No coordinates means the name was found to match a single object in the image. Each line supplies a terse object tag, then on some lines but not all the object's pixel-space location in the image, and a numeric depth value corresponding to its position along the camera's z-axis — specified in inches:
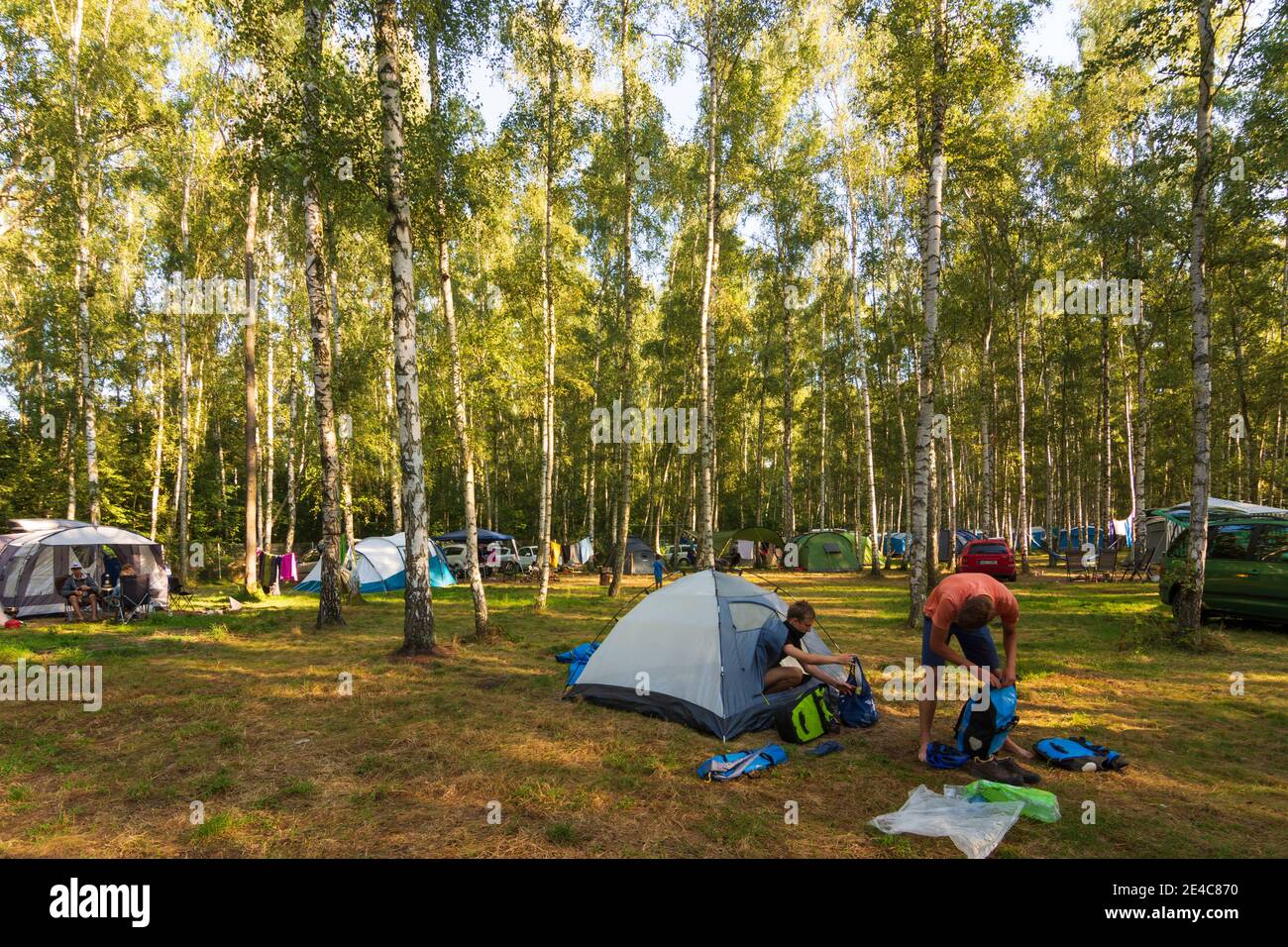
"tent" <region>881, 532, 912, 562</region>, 1429.6
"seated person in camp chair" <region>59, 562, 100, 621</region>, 533.6
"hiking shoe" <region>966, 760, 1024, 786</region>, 190.1
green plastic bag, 166.4
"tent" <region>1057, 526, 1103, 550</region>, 1152.7
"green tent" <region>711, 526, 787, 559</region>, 1240.2
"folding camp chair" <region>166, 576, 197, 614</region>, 622.8
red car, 760.3
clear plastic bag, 150.9
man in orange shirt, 201.0
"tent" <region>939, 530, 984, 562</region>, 1080.5
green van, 412.5
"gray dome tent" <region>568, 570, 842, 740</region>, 249.3
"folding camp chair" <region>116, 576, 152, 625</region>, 538.0
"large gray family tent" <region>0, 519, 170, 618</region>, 522.9
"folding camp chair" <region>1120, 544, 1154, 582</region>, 770.6
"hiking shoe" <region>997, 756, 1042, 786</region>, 189.9
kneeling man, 247.8
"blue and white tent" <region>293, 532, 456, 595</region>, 782.5
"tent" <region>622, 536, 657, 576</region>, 1140.5
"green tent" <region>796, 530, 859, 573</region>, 1129.4
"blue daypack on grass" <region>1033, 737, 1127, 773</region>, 202.1
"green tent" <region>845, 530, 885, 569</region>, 1195.6
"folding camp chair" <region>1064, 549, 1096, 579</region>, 847.6
